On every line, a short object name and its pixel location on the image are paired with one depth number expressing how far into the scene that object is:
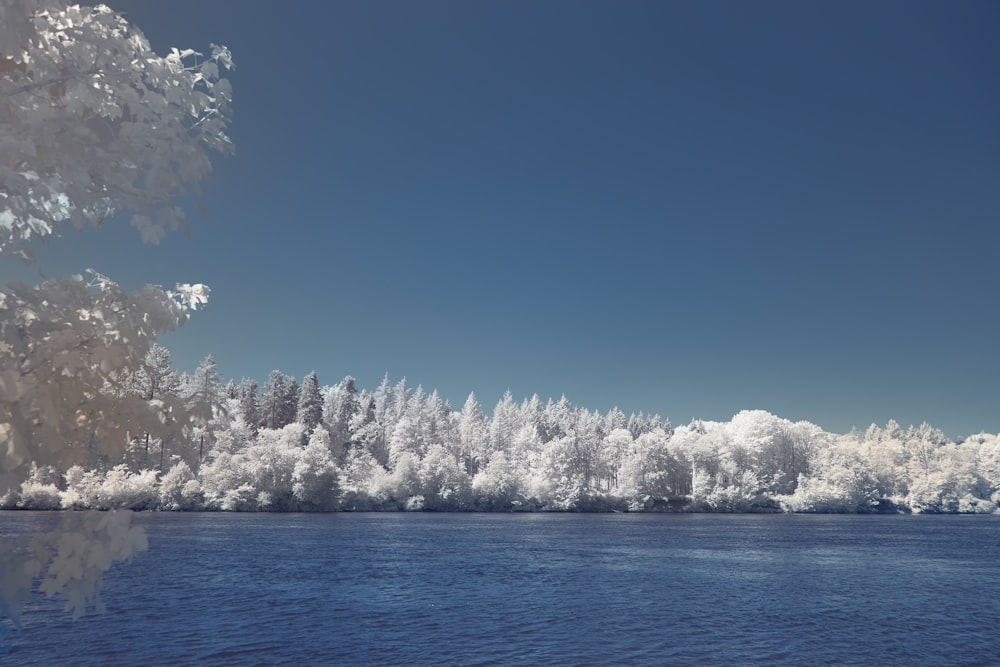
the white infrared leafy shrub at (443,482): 133.00
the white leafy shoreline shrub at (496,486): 140.25
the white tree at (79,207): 5.37
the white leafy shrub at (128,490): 100.06
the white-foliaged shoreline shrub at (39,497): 97.50
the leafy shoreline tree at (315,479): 114.19
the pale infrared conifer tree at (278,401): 143.62
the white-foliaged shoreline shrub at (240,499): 112.38
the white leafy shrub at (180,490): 107.56
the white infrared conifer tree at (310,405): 141.75
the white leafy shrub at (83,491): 98.56
